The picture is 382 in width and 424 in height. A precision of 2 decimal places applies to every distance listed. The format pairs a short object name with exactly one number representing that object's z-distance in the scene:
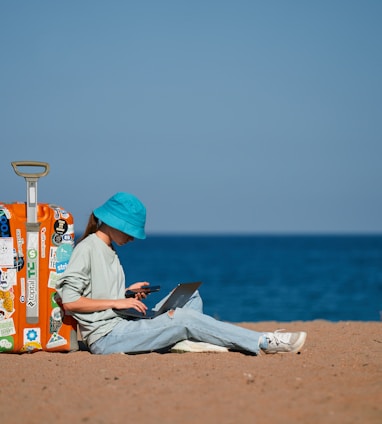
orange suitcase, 12.91
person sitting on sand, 12.17
